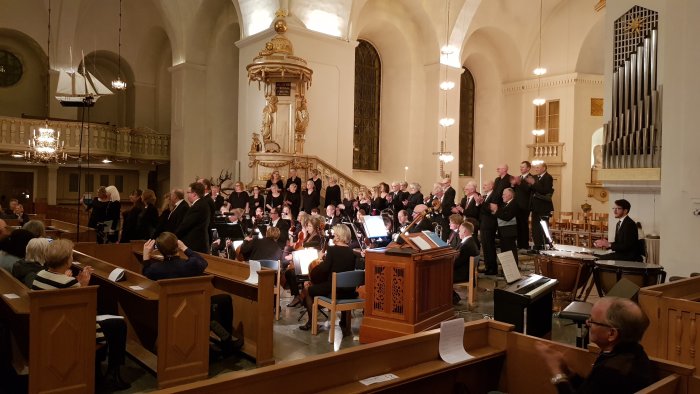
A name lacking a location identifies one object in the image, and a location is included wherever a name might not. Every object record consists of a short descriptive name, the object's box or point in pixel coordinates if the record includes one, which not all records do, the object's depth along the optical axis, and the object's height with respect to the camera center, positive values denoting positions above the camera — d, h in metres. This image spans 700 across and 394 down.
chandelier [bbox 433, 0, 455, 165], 16.89 +3.24
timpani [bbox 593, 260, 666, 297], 5.59 -0.78
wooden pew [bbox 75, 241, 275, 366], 4.78 -1.05
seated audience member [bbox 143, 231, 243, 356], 4.65 -0.74
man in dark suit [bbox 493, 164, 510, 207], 9.12 +0.17
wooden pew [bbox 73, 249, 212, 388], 4.26 -1.14
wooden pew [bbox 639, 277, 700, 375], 3.88 -0.92
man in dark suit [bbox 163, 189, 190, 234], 6.49 -0.34
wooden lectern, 5.13 -0.97
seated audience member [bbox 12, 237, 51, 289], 4.51 -0.65
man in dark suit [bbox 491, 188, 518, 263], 8.48 -0.42
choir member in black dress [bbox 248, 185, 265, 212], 12.20 -0.25
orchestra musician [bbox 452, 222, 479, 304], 6.98 -0.81
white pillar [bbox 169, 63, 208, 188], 17.83 +2.13
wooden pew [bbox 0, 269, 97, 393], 3.65 -1.06
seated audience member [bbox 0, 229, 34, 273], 5.02 -0.61
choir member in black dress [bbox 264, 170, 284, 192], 12.47 +0.22
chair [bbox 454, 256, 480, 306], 6.75 -1.11
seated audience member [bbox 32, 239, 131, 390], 3.91 -0.73
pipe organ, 8.13 +1.62
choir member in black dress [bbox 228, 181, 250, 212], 12.13 -0.19
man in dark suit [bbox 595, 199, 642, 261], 6.45 -0.50
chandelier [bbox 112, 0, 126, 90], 19.11 +5.09
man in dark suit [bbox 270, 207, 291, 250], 8.12 -0.53
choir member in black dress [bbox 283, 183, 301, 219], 11.95 -0.18
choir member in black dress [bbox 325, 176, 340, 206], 12.82 -0.07
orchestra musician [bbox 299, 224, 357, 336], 5.61 -0.78
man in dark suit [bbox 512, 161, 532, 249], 9.05 +0.04
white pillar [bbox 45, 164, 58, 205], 17.91 +0.01
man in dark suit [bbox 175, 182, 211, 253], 6.24 -0.41
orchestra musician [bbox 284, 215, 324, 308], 6.66 -0.66
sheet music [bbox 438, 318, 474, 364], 2.96 -0.82
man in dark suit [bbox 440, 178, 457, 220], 10.24 -0.14
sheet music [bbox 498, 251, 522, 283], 4.87 -0.65
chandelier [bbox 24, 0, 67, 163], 14.05 +1.02
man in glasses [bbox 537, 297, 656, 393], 2.31 -0.69
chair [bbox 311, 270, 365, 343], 5.38 -1.10
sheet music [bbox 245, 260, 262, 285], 5.15 -0.80
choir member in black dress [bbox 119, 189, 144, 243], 8.09 -0.50
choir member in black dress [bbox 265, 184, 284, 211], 11.94 -0.17
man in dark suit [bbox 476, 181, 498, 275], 9.06 -0.62
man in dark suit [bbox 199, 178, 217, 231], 7.74 -0.02
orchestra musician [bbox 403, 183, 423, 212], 11.38 -0.11
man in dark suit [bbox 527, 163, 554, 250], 9.29 +0.02
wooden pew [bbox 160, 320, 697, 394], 2.24 -0.86
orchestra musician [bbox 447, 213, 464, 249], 7.54 -0.47
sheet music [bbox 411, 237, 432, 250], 5.20 -0.48
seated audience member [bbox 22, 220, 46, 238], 5.65 -0.46
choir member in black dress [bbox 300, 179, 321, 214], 11.94 -0.17
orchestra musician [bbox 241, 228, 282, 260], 6.62 -0.72
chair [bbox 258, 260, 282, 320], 6.06 -0.94
